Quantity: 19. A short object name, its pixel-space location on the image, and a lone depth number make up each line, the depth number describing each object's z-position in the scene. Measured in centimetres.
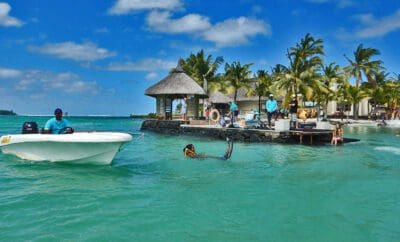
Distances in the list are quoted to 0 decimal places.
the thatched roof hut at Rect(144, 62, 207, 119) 2830
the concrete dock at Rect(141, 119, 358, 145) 1881
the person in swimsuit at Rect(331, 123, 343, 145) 1873
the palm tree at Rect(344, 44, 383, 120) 4572
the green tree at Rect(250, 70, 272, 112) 3901
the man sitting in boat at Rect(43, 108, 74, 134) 1010
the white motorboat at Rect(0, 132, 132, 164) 954
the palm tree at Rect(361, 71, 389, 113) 4591
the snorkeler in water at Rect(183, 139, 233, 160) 1243
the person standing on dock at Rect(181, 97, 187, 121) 2758
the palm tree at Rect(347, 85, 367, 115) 4416
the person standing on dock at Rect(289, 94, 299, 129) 2014
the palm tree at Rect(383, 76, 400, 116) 4712
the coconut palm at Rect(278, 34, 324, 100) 3181
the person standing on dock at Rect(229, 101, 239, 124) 2210
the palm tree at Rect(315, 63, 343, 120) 4459
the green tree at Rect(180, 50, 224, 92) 4112
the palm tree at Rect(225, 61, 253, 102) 3794
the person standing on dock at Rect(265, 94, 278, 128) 1952
